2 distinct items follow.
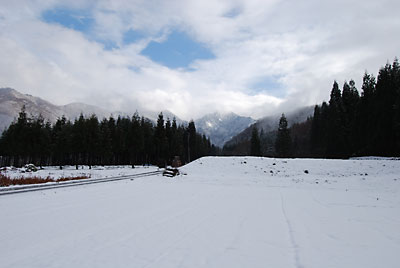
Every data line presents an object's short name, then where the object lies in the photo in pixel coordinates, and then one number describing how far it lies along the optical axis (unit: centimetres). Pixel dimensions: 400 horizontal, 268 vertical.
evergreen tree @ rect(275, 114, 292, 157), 6931
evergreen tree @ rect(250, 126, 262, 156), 8044
